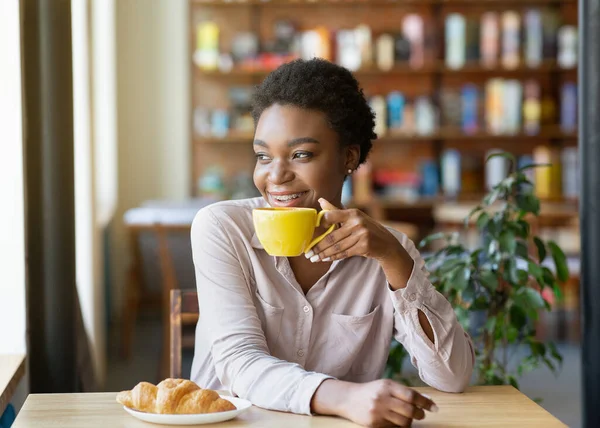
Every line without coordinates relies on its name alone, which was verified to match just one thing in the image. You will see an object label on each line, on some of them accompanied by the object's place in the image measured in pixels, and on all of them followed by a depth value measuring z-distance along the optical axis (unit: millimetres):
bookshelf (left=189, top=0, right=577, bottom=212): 6098
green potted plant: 2266
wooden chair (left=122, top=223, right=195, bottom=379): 4297
